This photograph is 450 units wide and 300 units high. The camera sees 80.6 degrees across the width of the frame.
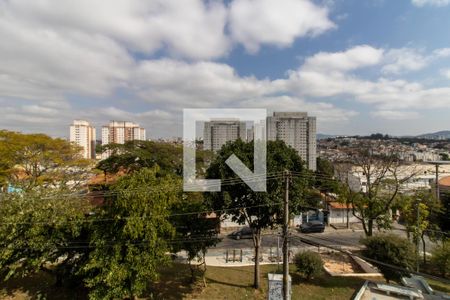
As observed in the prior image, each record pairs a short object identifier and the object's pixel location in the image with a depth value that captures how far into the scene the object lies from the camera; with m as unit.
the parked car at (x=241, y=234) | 18.11
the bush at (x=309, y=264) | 11.04
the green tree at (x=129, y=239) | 7.89
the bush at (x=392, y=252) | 10.03
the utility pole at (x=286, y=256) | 7.26
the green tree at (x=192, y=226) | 9.52
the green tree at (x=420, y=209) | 13.79
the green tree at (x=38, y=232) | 8.35
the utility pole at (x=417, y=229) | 12.90
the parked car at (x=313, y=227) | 20.24
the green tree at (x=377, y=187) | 14.55
